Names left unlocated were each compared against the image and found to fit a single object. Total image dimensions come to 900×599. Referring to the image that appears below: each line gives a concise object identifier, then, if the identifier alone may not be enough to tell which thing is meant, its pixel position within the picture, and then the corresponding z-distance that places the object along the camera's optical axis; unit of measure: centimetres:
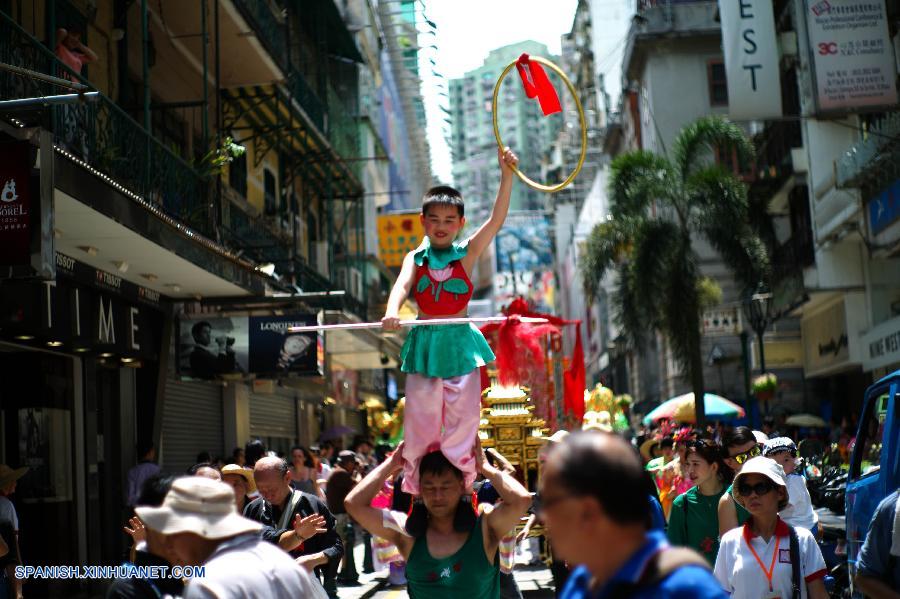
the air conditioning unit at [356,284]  3725
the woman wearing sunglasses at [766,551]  646
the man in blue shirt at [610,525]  305
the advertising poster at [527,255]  9981
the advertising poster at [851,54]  1961
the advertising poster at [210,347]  1942
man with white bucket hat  423
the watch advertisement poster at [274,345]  1931
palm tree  2850
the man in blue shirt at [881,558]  550
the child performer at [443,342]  640
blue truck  788
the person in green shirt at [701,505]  852
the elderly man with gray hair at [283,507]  869
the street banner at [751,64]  2228
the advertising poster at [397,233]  5391
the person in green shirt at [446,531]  573
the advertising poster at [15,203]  1009
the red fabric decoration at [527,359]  1568
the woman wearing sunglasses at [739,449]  825
